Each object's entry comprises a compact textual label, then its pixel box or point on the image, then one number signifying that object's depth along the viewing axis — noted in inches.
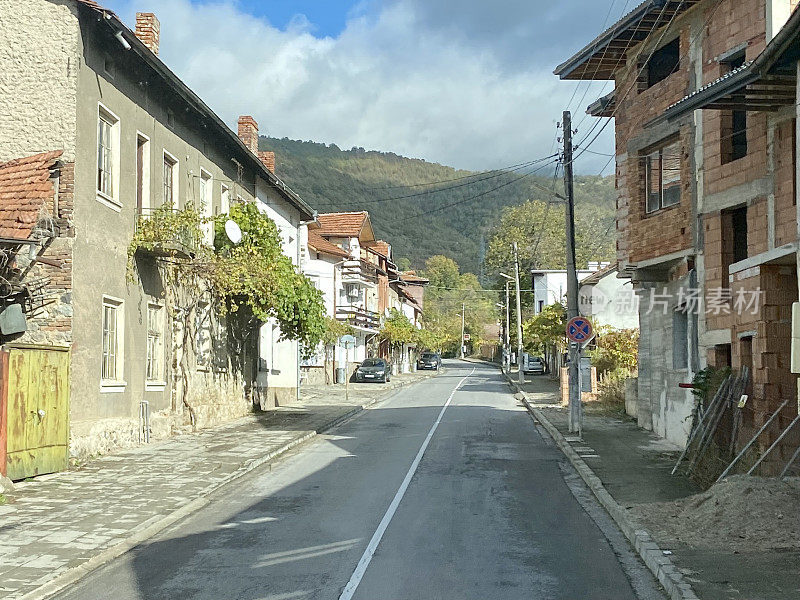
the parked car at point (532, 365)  2832.2
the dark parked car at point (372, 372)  2092.8
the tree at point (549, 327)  1734.7
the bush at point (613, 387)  1188.5
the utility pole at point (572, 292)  853.2
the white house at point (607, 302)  1837.1
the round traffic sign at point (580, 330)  819.4
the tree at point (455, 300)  5265.8
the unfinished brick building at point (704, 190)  498.9
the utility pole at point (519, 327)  1977.1
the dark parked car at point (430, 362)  3363.7
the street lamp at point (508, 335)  2876.2
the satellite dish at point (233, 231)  823.7
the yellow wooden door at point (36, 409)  501.7
